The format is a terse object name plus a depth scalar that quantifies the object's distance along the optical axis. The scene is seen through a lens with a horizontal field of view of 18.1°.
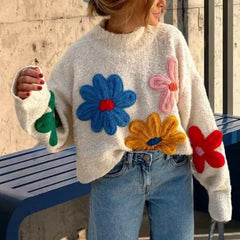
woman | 2.30
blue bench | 2.87
